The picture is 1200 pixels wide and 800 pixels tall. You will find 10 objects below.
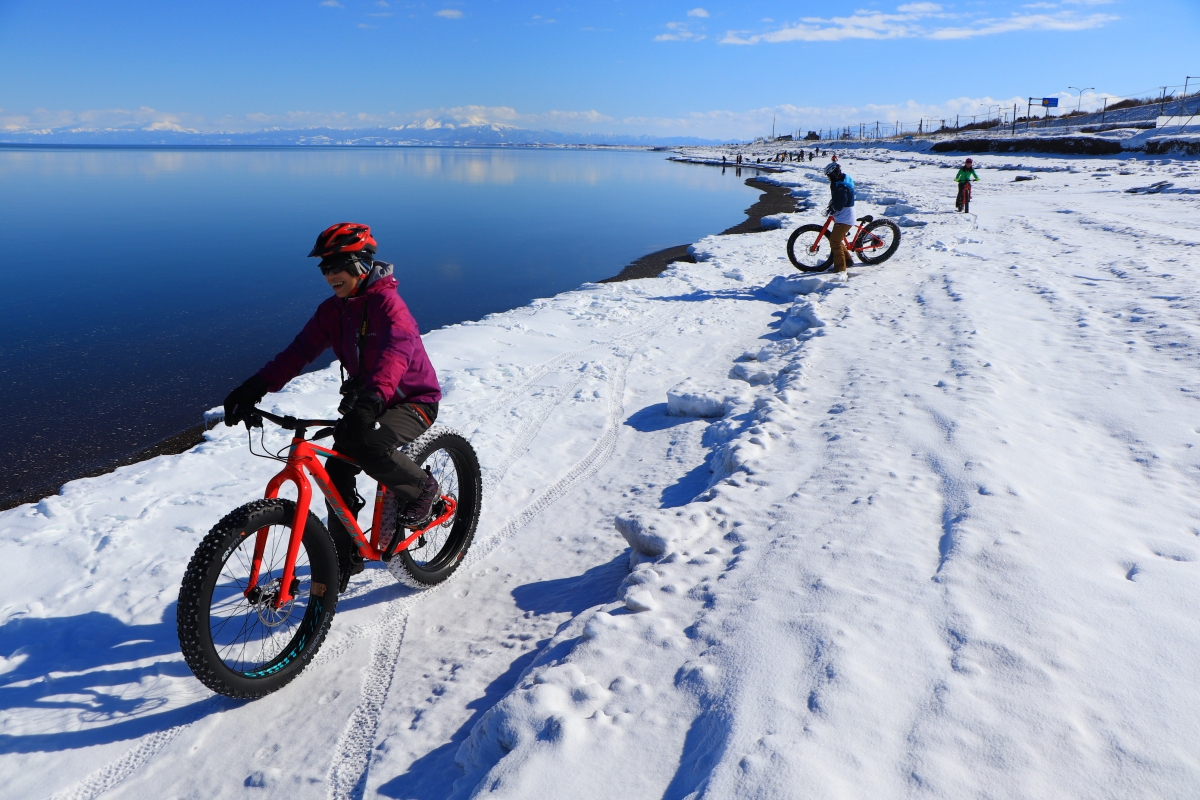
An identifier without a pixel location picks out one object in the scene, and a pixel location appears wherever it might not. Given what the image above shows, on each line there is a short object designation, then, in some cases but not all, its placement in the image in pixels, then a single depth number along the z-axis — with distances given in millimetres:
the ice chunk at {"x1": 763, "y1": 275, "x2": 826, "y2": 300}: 11742
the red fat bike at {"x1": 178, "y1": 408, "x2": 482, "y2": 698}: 2836
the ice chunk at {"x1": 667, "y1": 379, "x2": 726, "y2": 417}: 6738
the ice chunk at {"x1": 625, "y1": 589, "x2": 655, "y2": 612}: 3301
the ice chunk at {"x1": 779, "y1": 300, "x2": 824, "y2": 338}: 9398
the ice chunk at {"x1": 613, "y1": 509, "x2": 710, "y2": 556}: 3973
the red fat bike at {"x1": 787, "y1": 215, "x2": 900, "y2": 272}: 13114
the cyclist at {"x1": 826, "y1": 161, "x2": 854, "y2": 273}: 12250
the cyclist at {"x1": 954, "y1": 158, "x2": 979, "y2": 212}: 18919
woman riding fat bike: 3197
